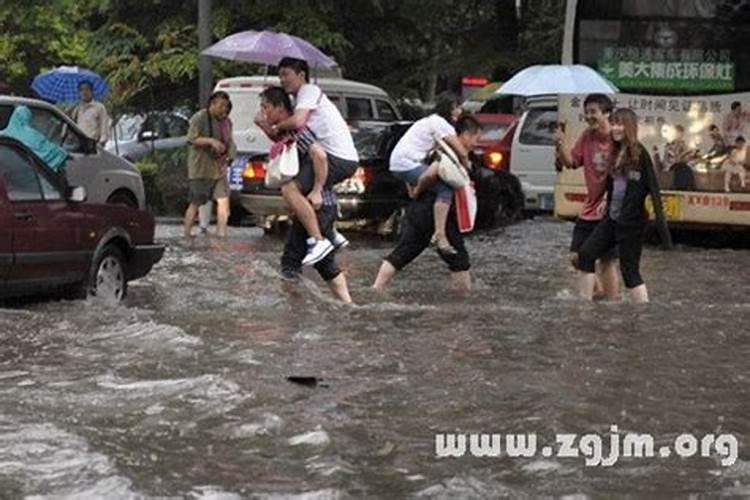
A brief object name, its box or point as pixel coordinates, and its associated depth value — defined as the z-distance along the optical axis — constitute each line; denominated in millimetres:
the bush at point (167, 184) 24859
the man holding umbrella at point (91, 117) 19422
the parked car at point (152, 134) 26656
